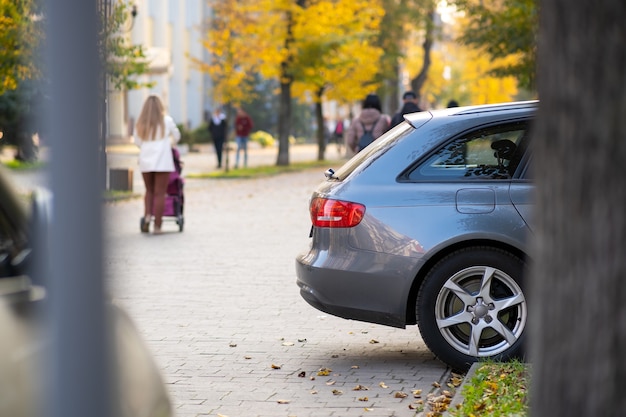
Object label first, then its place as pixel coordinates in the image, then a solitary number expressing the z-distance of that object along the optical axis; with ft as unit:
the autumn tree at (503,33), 89.71
